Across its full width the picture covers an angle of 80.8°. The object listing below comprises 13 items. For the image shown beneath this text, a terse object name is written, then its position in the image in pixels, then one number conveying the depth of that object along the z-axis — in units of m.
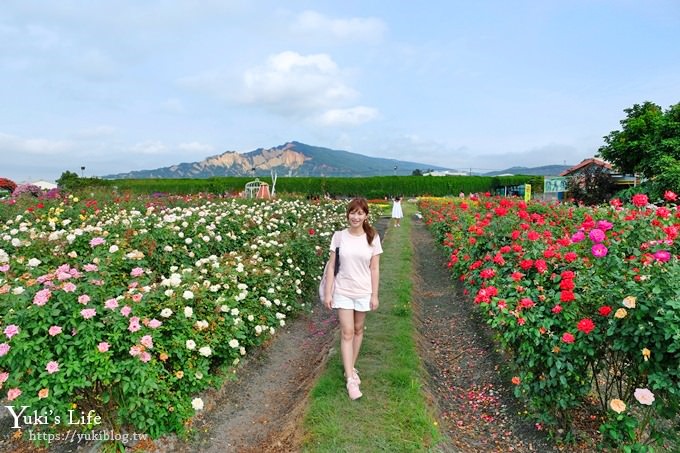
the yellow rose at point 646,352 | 1.99
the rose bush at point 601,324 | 2.06
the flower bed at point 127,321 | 2.22
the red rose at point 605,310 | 2.22
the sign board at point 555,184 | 24.26
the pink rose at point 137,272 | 2.90
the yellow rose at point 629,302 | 2.03
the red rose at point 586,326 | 2.18
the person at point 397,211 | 17.11
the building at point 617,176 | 23.64
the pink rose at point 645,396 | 1.99
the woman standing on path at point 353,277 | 3.17
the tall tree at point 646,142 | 19.05
